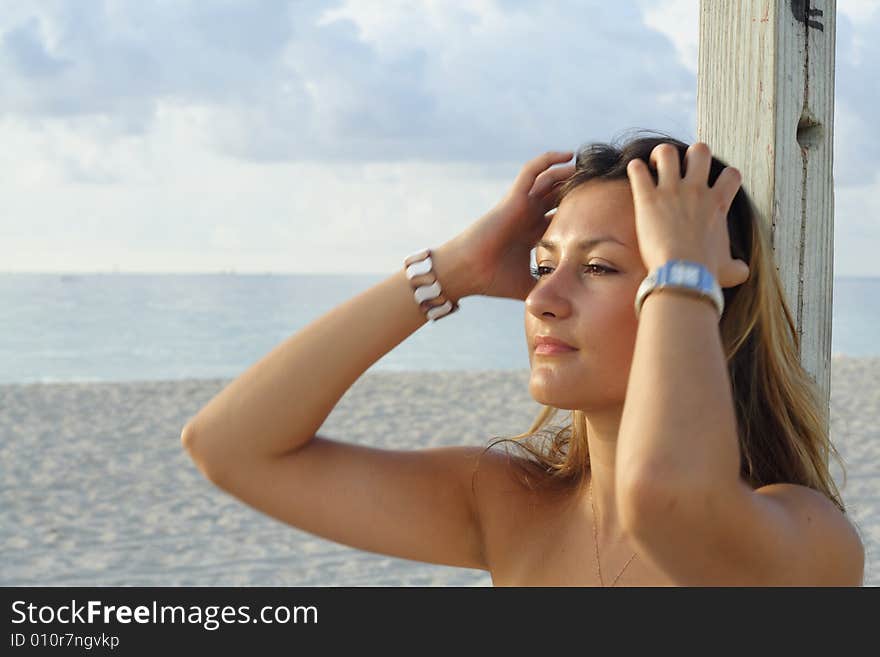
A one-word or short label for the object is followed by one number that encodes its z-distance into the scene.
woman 2.28
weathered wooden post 2.43
